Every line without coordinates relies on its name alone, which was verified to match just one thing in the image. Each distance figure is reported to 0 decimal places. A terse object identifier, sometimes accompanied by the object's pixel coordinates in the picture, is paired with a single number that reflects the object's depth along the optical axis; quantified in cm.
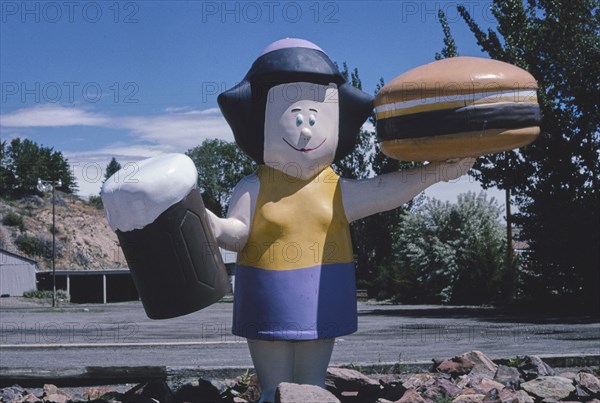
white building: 5619
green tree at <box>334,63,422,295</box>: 3516
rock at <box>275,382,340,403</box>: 436
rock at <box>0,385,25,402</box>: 602
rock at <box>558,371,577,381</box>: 617
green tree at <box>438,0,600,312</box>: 2016
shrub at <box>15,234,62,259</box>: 8250
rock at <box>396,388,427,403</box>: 516
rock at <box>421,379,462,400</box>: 570
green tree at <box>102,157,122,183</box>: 10784
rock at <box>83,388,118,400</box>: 614
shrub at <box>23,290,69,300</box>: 5224
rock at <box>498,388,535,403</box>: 525
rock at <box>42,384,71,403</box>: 581
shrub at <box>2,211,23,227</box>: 8794
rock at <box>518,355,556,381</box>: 670
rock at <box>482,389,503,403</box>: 529
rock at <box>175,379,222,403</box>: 567
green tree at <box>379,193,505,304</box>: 2814
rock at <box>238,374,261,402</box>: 582
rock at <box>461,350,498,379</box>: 676
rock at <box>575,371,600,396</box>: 579
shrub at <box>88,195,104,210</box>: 10795
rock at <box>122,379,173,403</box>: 561
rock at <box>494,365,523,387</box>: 633
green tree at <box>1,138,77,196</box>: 9769
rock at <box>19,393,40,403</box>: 575
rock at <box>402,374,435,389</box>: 623
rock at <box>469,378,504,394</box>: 593
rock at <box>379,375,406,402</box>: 535
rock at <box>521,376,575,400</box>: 574
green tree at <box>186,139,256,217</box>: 6725
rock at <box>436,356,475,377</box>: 687
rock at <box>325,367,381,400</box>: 595
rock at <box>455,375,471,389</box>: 610
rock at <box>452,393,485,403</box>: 551
